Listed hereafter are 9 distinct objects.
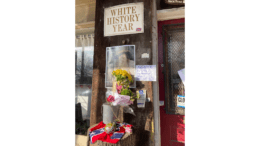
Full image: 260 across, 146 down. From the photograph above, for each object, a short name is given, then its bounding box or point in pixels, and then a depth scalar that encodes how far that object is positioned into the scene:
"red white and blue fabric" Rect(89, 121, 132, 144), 0.95
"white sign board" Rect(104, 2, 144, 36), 0.97
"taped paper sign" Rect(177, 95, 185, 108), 0.90
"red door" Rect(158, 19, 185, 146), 0.90
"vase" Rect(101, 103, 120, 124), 0.99
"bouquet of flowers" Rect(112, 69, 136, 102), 0.97
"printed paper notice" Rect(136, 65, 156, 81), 0.94
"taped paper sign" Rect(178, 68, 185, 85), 0.89
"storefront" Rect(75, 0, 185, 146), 0.91
